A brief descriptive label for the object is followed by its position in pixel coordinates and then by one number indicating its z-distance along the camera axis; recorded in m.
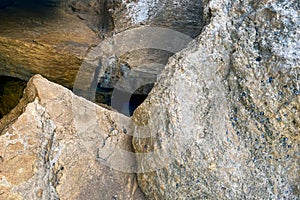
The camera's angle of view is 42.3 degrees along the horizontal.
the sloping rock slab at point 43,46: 1.98
